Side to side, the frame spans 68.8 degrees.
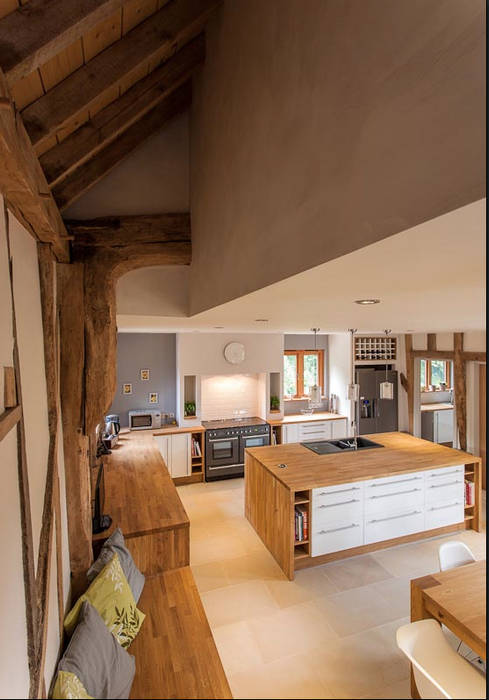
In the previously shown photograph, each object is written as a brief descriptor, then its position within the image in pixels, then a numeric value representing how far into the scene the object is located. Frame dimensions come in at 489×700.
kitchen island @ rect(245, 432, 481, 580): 2.95
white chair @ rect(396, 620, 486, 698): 0.95
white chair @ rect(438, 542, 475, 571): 2.16
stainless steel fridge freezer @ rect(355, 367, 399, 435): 5.41
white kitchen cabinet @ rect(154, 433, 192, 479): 4.60
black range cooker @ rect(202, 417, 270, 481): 4.77
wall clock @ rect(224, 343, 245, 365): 4.95
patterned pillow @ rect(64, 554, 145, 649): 1.59
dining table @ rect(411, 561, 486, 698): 1.54
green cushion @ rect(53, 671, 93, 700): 1.18
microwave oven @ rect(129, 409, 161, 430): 4.68
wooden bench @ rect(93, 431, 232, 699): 1.41
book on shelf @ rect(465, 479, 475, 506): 3.54
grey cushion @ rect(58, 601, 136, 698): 1.27
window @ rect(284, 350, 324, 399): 5.80
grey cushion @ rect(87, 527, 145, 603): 1.86
